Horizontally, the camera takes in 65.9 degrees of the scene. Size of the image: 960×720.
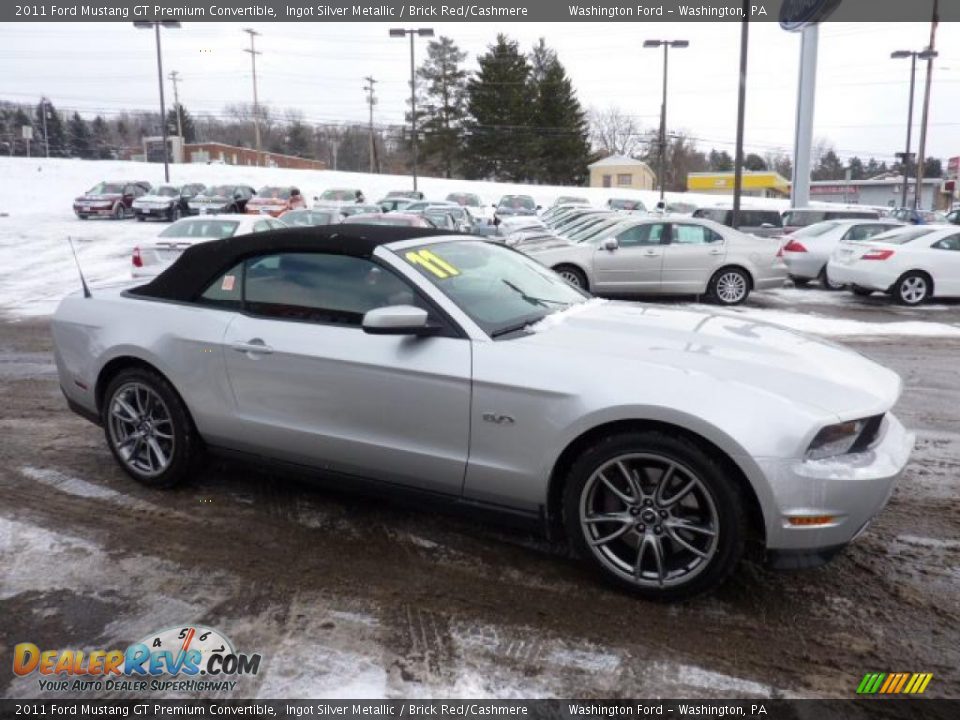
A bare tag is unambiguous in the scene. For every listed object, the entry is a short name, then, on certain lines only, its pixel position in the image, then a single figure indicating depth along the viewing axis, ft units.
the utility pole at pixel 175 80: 290.23
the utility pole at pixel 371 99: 276.82
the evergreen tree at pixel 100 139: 322.55
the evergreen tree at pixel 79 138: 323.78
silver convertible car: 9.89
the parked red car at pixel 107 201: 105.29
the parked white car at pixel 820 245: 49.60
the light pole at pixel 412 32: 120.21
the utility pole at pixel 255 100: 239.75
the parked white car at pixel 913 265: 41.55
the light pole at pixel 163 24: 115.36
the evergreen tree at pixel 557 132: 228.43
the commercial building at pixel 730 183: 243.40
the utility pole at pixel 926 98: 101.71
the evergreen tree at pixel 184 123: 327.06
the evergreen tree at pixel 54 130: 314.96
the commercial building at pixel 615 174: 242.17
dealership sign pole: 95.61
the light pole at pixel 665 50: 111.55
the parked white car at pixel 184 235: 40.19
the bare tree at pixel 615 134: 339.36
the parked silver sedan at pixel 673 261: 42.65
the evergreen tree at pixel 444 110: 234.79
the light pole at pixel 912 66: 107.96
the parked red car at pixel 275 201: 93.82
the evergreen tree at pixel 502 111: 225.15
